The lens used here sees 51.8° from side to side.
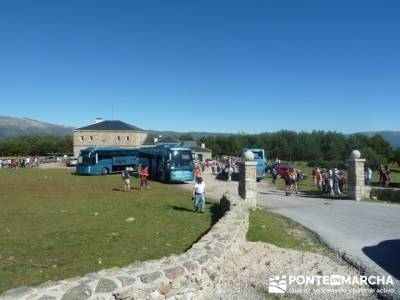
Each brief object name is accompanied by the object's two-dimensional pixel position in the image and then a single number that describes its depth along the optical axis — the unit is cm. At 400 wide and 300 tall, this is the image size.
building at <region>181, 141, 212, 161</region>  8070
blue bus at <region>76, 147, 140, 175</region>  4062
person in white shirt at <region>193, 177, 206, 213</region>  1628
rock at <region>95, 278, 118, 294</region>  562
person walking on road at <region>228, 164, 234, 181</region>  3600
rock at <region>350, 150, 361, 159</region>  2071
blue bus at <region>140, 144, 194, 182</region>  3231
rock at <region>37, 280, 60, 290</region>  533
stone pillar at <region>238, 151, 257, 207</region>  1711
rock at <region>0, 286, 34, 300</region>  498
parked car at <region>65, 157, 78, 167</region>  6021
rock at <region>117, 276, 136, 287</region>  591
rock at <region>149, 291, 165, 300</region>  618
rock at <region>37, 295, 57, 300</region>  510
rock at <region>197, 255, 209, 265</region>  739
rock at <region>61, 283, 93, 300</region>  527
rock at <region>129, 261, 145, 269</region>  659
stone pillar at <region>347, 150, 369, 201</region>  2055
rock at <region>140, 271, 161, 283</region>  618
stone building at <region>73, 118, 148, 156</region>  7962
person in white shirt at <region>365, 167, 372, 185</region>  2817
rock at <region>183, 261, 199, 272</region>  698
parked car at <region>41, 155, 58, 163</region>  7459
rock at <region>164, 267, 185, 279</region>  654
